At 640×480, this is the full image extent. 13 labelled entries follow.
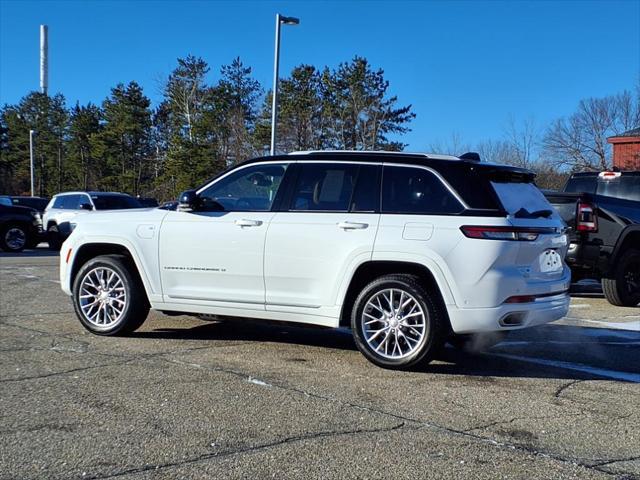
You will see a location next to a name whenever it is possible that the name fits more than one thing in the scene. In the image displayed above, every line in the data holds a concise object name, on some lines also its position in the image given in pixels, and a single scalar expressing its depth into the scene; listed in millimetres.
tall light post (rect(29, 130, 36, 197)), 54250
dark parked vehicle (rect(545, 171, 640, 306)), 9836
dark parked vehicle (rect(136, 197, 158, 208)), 25734
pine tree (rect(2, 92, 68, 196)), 66562
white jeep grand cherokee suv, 5711
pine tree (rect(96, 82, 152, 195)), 55844
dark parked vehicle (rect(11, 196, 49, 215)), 32897
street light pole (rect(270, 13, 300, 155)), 22188
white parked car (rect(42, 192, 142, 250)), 20922
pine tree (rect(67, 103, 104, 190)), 61781
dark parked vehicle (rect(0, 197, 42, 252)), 20219
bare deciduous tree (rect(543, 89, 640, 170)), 34188
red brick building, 27500
